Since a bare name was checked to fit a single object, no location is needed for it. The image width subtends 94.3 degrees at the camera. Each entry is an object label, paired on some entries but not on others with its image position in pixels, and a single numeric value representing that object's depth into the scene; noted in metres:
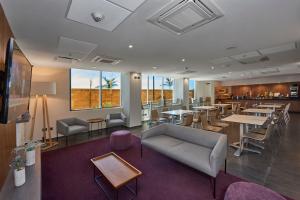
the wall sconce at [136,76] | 6.71
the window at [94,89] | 5.87
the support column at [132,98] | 6.60
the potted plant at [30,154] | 2.10
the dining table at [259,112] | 5.17
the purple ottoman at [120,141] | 3.98
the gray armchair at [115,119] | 5.65
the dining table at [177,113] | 5.92
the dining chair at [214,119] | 4.66
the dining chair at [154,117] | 6.07
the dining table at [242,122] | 3.51
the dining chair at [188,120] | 4.76
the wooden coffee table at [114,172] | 2.04
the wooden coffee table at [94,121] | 5.54
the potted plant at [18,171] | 1.64
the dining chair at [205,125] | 4.20
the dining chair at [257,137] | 3.29
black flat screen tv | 1.31
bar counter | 10.04
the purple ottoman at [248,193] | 1.35
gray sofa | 2.27
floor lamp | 4.11
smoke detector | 1.85
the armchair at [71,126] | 4.39
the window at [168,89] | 9.63
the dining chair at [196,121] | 5.74
